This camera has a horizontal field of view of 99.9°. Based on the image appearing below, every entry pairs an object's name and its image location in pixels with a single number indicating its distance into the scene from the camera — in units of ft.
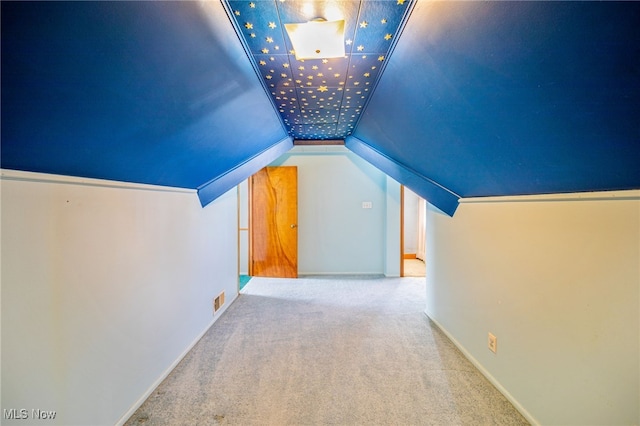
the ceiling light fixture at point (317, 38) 3.48
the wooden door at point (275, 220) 15.01
